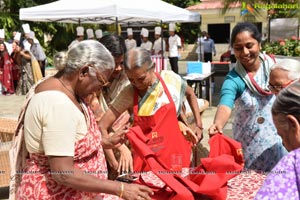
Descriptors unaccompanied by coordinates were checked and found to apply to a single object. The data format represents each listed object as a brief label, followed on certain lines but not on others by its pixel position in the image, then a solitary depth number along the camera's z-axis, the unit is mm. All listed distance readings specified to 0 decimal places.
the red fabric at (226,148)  2209
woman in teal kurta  2498
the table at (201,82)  8621
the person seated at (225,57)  14432
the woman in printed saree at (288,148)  1252
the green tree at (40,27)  18125
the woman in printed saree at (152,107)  2502
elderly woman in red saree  1688
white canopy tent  8836
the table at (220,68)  10555
